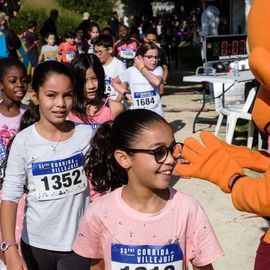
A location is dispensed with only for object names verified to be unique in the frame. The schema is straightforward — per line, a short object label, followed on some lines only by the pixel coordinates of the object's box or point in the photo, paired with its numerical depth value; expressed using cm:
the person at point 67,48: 1127
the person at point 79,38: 1229
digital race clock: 880
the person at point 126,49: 1042
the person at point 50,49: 1171
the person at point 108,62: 634
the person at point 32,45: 1387
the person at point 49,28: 1237
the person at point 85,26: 1323
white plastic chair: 681
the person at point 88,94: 351
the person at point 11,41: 1124
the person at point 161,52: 848
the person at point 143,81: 600
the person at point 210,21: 1331
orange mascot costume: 218
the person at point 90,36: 1096
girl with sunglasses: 201
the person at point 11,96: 364
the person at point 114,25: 1586
